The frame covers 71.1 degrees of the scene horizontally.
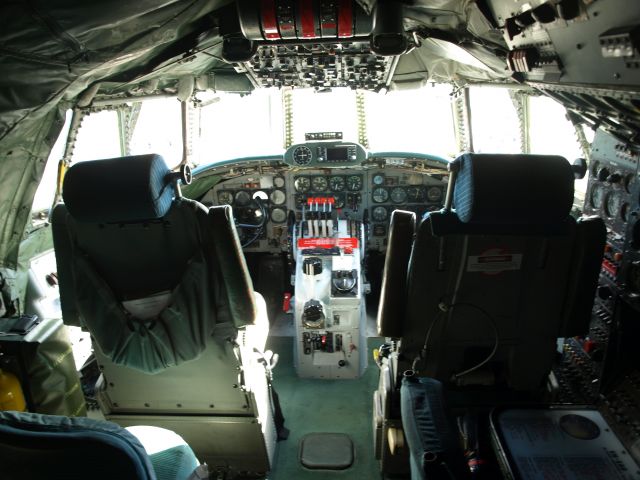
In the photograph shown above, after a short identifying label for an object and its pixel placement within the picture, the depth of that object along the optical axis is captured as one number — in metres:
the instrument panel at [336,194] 4.56
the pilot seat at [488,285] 1.69
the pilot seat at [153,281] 1.76
